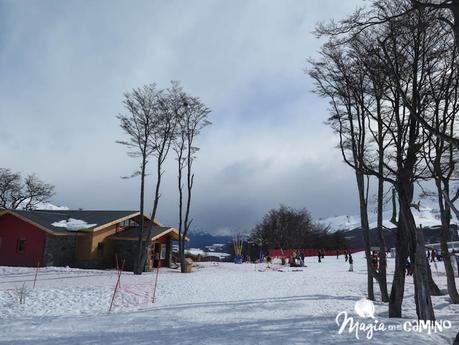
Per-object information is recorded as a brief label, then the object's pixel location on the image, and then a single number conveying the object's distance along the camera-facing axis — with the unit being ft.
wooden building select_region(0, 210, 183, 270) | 95.76
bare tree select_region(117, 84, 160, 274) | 91.76
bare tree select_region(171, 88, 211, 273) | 98.00
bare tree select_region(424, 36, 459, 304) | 33.42
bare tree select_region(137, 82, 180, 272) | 93.56
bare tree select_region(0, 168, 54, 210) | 163.43
